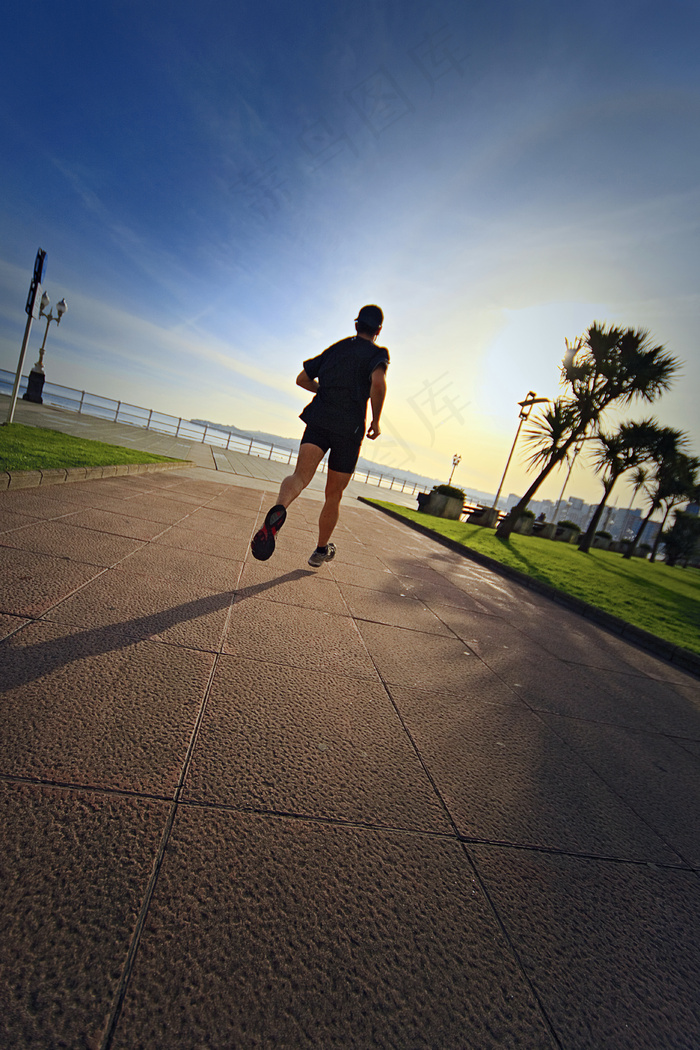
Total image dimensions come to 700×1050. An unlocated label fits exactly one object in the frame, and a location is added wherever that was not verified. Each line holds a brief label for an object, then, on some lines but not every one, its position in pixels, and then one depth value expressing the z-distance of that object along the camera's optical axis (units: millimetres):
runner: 3250
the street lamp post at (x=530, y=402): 20933
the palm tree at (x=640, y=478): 25597
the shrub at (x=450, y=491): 19975
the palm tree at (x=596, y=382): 14953
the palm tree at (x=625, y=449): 20672
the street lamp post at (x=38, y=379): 19719
